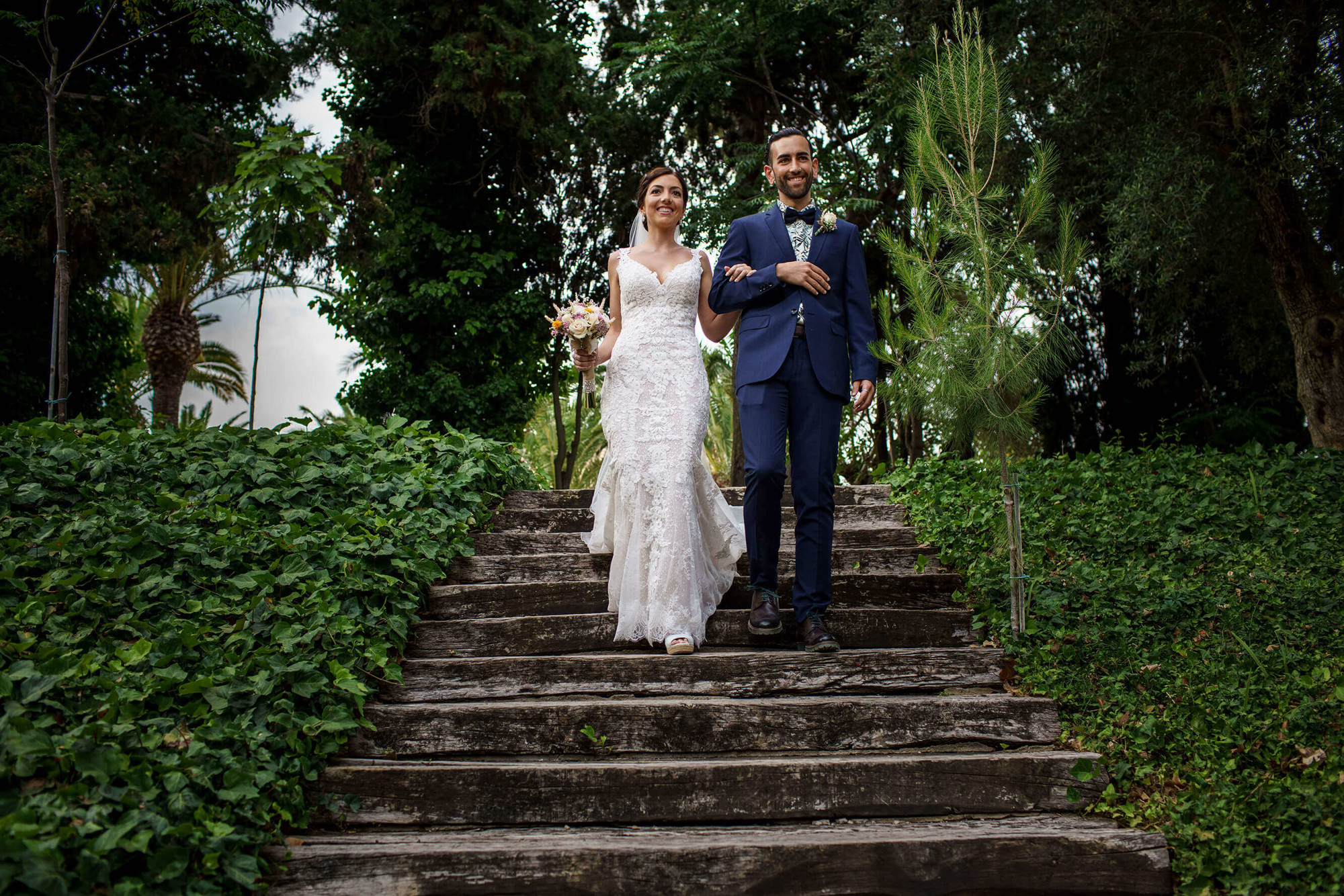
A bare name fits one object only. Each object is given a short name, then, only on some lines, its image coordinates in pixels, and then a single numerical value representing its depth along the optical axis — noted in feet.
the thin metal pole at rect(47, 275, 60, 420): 22.13
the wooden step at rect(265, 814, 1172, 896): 9.19
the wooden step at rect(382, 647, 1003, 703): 12.86
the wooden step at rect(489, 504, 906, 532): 20.74
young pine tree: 13.73
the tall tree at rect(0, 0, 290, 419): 27.58
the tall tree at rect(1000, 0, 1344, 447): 22.38
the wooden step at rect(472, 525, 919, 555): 19.15
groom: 13.35
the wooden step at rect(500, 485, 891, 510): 22.52
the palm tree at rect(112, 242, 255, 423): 52.85
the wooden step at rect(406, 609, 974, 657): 14.61
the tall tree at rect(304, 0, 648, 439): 37.70
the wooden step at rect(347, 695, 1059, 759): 11.69
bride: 14.07
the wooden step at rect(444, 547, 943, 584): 17.59
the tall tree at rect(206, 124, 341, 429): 24.54
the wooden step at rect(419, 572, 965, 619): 15.99
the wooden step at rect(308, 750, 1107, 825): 10.62
